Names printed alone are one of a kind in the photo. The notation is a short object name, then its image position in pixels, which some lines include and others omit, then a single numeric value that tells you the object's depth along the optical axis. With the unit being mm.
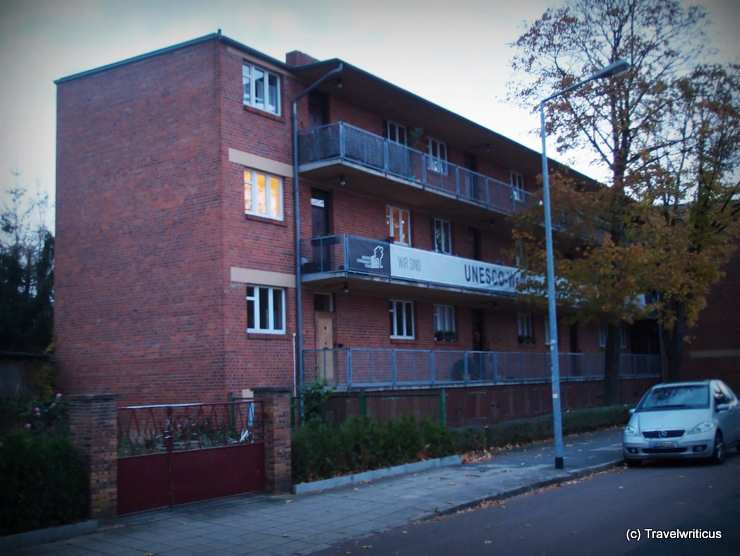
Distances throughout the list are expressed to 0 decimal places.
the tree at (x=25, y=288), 28547
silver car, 15133
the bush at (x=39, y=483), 9312
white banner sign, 22297
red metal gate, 11102
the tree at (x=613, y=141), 24094
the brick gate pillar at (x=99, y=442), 10312
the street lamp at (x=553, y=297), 15672
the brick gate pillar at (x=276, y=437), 12992
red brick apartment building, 19484
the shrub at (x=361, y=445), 13703
